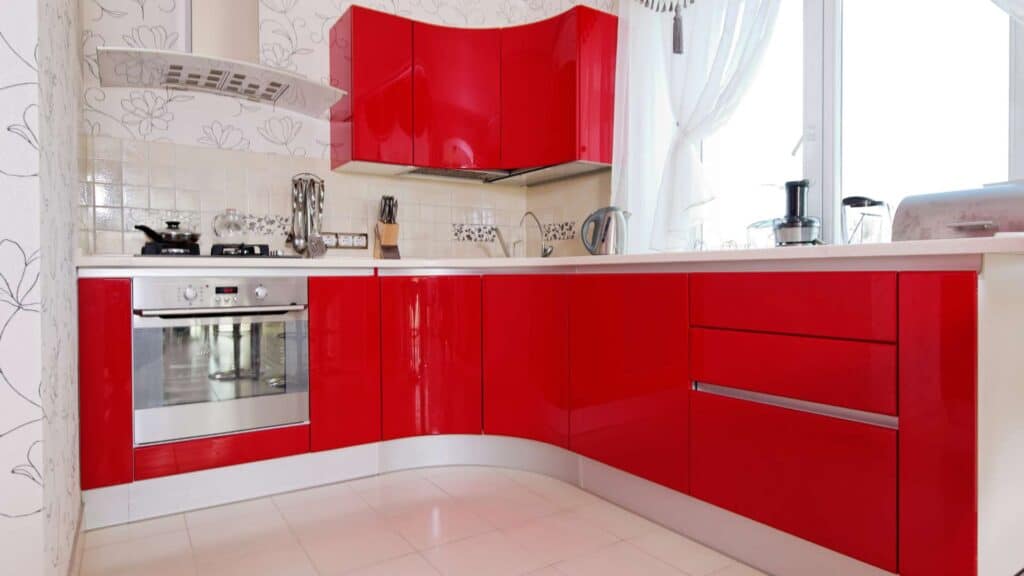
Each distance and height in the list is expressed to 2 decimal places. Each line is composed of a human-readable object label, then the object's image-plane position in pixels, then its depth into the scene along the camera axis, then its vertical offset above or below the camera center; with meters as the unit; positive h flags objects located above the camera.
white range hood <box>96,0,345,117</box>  2.16 +0.78
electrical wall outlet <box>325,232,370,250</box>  2.88 +0.19
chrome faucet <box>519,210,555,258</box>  3.15 +0.17
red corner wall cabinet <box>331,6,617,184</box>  2.73 +0.86
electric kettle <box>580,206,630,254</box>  2.51 +0.20
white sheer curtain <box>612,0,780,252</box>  2.22 +0.70
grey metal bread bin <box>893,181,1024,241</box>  1.34 +0.15
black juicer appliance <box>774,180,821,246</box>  1.87 +0.17
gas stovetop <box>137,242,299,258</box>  2.19 +0.12
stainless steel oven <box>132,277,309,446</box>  2.01 -0.26
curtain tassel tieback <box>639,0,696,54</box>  2.06 +0.86
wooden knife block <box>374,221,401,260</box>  2.90 +0.19
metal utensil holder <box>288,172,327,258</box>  2.74 +0.30
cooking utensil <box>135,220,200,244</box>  2.27 +0.17
